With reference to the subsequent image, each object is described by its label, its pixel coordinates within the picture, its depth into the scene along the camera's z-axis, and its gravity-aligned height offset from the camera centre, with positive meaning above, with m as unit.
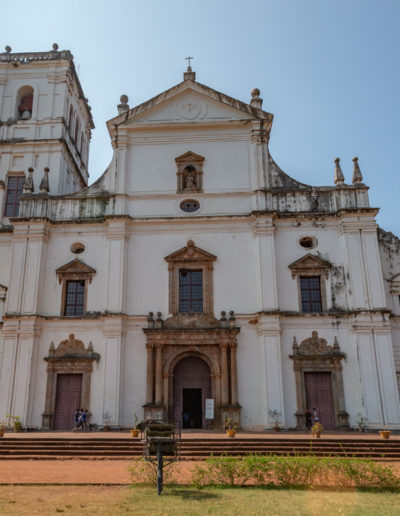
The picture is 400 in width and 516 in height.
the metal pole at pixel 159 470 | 10.21 -0.91
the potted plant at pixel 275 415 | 21.58 +0.29
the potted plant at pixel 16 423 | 21.95 +0.10
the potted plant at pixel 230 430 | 18.25 -0.26
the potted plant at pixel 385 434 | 17.81 -0.45
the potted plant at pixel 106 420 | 21.87 +0.18
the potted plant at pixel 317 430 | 17.83 -0.28
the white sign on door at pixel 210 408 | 22.00 +0.62
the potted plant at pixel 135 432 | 18.50 -0.28
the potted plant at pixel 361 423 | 21.31 -0.08
